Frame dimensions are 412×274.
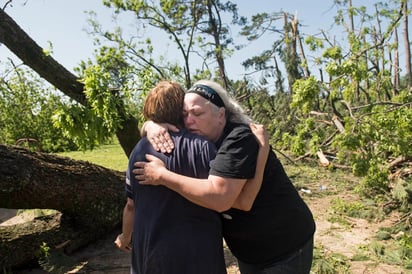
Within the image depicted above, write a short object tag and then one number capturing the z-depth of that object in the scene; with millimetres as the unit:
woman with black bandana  1476
